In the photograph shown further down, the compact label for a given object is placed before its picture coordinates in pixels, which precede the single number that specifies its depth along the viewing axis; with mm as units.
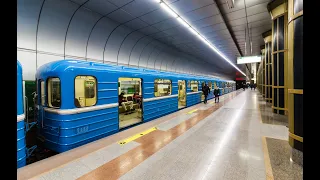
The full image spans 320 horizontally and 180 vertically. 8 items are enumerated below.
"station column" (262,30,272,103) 10453
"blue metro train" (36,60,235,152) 3738
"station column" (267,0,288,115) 6648
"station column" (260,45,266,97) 14961
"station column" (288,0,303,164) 3006
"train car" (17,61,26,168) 2840
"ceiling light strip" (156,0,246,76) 6284
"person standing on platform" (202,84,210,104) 11812
